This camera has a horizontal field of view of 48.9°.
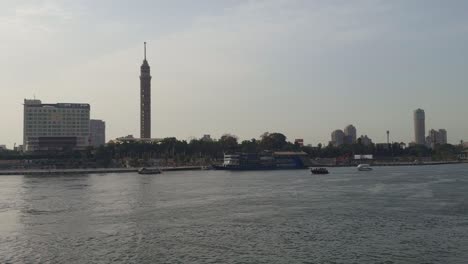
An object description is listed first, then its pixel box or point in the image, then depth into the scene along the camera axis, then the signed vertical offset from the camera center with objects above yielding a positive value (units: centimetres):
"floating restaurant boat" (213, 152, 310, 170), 17525 -36
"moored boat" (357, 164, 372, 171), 17671 -266
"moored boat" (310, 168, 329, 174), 14888 -302
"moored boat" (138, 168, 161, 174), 15688 -286
